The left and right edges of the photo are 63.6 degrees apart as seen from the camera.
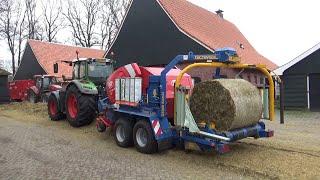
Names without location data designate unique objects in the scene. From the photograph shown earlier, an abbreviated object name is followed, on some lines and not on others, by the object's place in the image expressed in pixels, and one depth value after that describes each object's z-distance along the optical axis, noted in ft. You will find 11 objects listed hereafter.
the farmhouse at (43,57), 68.27
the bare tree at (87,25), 104.75
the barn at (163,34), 41.66
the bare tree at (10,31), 97.53
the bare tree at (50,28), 107.06
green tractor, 25.66
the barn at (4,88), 49.94
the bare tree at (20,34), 103.31
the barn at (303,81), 42.44
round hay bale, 16.72
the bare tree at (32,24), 104.69
